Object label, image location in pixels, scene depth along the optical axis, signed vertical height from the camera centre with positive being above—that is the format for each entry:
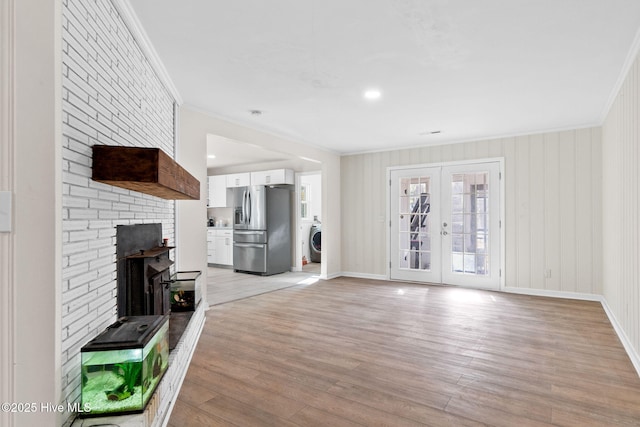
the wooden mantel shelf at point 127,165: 1.80 +0.26
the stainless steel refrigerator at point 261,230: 7.05 -0.29
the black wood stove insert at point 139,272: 2.21 -0.38
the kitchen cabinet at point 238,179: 7.91 +0.82
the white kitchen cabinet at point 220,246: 7.96 -0.70
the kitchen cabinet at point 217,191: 8.27 +0.58
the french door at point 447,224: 5.58 -0.15
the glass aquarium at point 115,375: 1.58 -0.72
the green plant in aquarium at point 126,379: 1.60 -0.74
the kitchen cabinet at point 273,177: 7.48 +0.83
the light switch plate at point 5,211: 1.20 +0.01
